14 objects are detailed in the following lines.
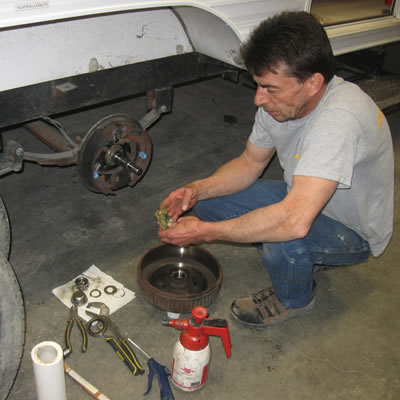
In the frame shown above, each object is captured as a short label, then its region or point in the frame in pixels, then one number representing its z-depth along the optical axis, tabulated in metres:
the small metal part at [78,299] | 1.95
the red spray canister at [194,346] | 1.58
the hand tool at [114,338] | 1.72
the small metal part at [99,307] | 1.91
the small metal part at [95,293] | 2.01
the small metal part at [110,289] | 2.03
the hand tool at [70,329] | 1.75
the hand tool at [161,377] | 1.62
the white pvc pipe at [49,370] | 1.41
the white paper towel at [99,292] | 1.97
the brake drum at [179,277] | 1.89
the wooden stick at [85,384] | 1.59
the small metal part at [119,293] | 2.02
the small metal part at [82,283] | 2.04
